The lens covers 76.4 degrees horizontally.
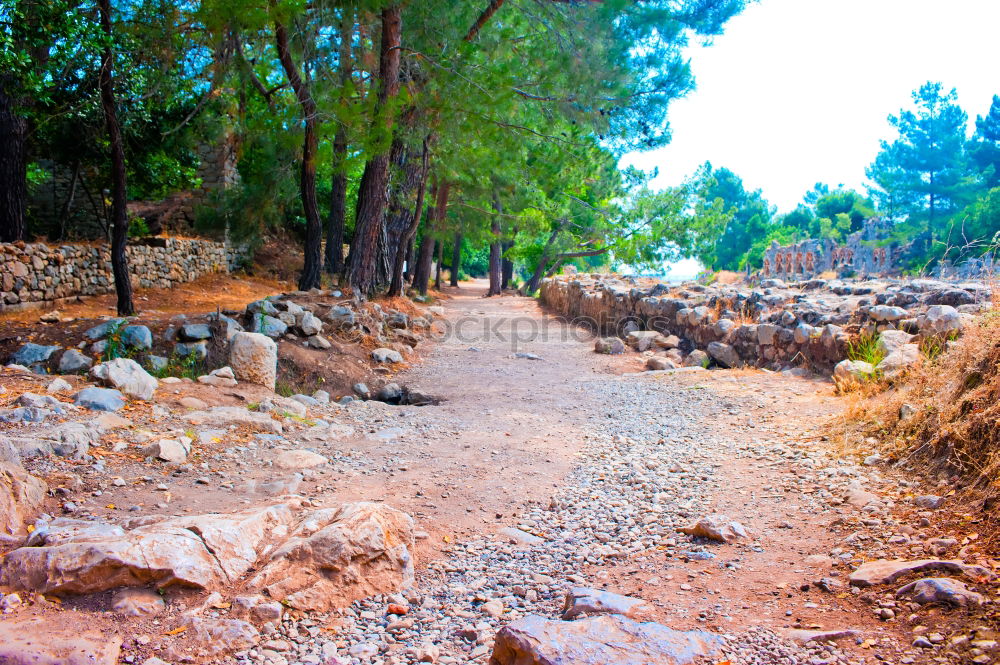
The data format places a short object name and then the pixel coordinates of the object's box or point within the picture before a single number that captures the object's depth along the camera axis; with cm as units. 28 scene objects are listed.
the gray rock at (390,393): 655
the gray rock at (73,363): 517
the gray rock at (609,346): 905
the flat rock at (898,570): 213
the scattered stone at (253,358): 560
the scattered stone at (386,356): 779
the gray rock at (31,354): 537
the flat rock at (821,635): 191
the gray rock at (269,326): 700
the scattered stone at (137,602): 201
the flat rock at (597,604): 210
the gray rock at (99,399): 394
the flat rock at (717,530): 277
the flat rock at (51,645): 171
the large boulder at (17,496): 245
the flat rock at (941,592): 196
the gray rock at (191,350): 595
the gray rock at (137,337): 594
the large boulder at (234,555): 208
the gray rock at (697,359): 770
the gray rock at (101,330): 605
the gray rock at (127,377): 434
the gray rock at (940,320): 481
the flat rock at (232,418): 412
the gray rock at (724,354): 743
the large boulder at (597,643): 174
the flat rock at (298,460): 370
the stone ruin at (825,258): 2394
